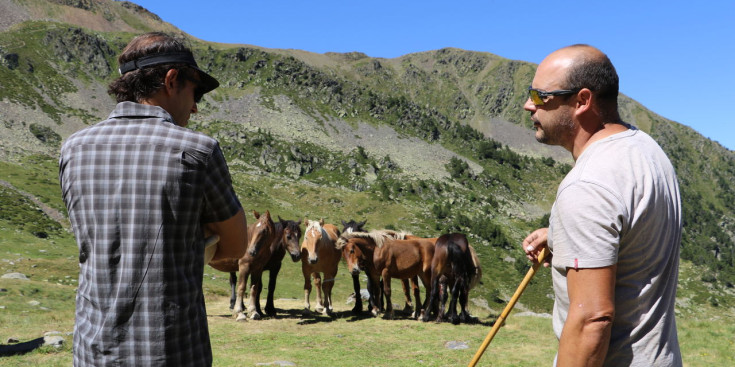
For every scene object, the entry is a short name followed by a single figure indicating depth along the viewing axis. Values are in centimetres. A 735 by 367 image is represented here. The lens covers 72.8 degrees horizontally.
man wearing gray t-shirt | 230
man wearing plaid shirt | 253
